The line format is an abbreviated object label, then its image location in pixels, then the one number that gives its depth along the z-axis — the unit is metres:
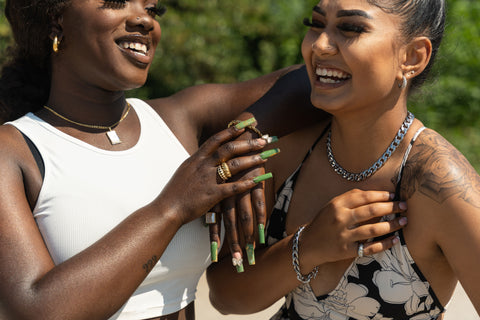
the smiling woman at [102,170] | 2.06
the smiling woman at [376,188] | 2.22
